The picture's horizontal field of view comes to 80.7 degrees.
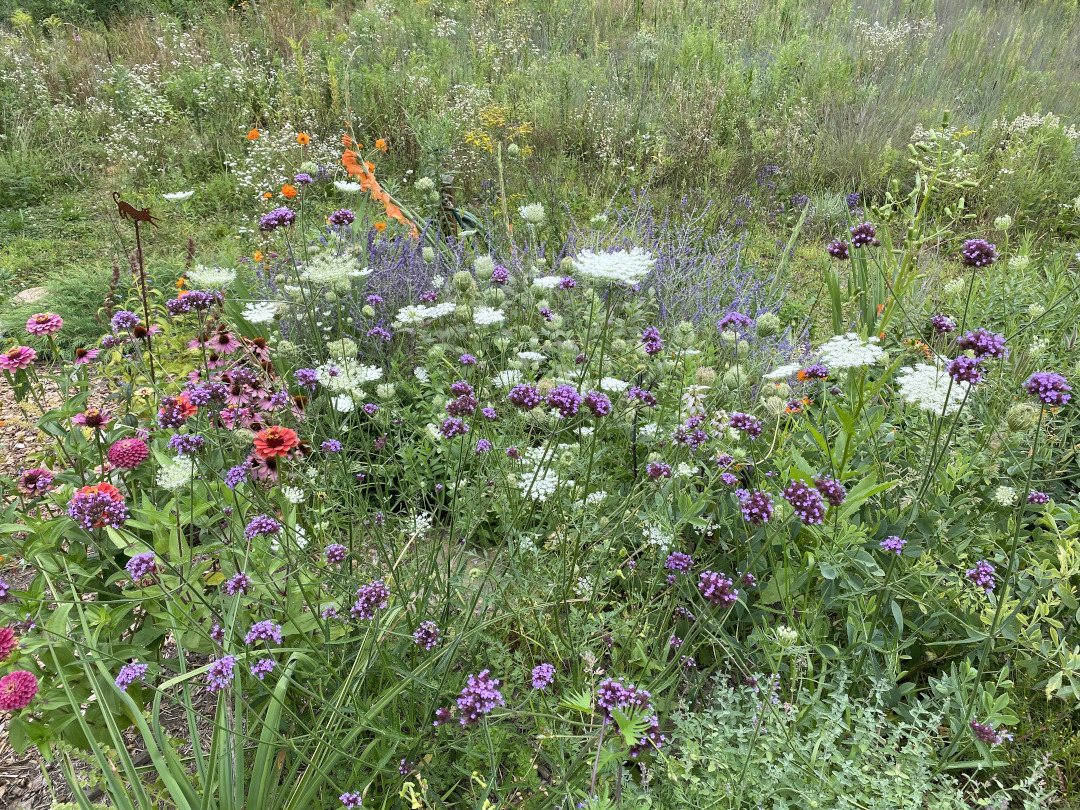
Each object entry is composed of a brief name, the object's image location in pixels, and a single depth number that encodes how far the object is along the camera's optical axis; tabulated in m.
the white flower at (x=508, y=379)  1.95
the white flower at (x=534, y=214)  2.06
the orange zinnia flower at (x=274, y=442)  1.68
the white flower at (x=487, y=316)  1.87
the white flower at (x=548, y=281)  1.99
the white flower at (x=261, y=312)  1.86
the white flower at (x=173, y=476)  1.55
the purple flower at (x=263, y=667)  1.24
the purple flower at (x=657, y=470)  1.60
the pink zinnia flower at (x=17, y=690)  1.27
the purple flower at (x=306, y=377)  1.72
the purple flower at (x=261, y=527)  1.38
